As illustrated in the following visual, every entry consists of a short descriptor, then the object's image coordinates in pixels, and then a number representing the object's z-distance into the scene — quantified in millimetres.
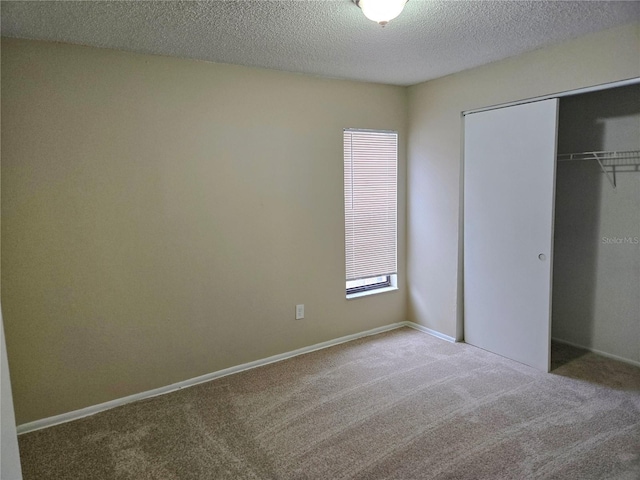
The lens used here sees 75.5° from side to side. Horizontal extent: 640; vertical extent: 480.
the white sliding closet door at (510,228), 3180
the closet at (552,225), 3240
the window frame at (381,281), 4027
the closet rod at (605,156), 3301
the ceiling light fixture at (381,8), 2006
